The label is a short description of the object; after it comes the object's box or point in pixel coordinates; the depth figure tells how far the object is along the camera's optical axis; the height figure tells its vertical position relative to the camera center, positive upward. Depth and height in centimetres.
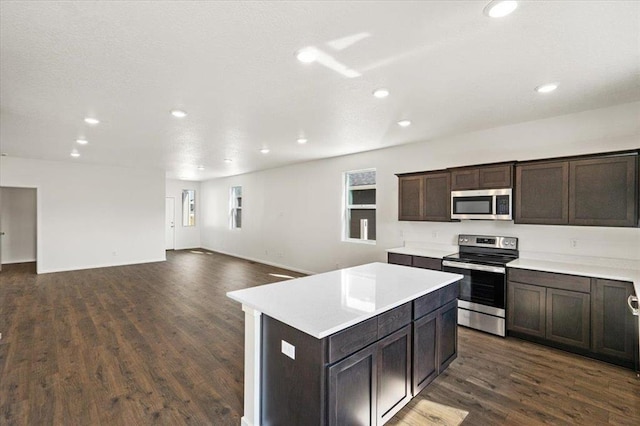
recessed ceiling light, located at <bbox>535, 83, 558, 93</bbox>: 275 +118
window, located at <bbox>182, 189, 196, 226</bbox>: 1112 +16
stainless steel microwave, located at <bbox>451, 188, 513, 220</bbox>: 371 +12
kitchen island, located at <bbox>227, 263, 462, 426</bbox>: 161 -84
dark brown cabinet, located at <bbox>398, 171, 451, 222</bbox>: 432 +25
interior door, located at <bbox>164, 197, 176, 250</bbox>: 1071 -39
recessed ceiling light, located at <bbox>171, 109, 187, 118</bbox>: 345 +116
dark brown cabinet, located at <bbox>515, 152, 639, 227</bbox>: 296 +25
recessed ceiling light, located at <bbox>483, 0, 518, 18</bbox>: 167 +117
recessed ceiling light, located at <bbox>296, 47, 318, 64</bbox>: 216 +117
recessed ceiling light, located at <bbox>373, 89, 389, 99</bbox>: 287 +117
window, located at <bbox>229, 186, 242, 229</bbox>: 962 +15
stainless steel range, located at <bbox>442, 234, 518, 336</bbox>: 352 -80
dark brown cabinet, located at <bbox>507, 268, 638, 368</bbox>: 281 -103
